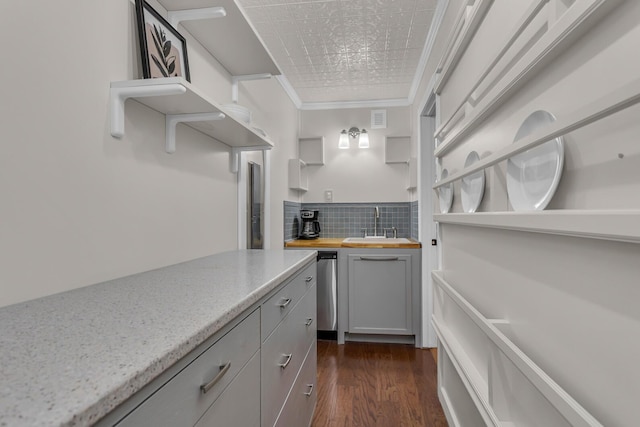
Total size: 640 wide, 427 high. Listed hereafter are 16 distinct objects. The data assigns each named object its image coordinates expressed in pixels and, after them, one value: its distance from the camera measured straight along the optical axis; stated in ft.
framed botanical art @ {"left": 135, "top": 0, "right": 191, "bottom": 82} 3.71
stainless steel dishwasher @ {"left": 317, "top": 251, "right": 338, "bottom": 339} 9.86
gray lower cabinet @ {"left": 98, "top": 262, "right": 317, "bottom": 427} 1.71
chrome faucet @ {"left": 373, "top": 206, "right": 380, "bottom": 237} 11.96
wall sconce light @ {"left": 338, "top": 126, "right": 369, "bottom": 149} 11.80
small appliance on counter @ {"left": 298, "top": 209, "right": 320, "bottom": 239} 11.25
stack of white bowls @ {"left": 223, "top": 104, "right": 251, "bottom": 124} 4.86
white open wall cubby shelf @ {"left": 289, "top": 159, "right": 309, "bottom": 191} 10.78
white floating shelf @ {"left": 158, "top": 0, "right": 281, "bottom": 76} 4.42
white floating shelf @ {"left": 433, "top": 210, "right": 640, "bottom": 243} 1.34
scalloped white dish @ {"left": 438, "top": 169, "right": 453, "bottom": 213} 5.05
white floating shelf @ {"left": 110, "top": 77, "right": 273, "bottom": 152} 3.34
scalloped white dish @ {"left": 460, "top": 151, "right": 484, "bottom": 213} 3.79
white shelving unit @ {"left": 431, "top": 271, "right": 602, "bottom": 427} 1.90
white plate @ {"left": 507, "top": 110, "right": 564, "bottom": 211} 2.30
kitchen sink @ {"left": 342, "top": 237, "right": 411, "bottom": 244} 10.59
